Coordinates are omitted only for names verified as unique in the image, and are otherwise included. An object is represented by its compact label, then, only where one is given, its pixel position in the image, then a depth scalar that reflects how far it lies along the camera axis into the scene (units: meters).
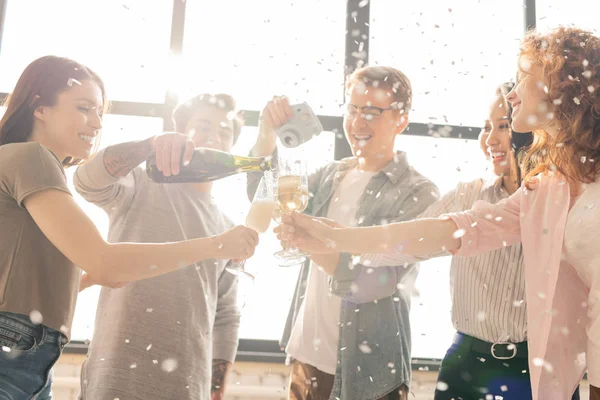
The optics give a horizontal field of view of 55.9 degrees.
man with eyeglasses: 1.46
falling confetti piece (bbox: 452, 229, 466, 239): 1.25
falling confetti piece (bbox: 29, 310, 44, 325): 1.04
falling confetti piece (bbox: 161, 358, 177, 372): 1.36
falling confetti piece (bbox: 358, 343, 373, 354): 1.46
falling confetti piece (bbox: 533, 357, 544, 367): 1.08
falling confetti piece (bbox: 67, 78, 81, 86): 1.26
